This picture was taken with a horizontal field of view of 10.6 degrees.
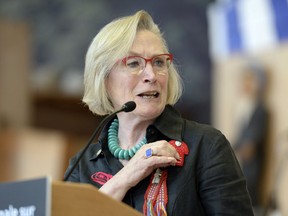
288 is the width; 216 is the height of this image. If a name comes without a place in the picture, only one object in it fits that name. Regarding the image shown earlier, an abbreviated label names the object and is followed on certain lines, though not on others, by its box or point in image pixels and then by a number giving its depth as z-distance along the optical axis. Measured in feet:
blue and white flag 49.19
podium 12.92
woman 14.79
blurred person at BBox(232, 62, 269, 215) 48.71
